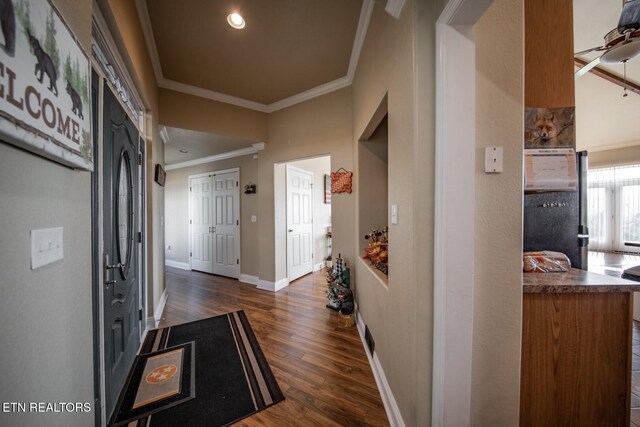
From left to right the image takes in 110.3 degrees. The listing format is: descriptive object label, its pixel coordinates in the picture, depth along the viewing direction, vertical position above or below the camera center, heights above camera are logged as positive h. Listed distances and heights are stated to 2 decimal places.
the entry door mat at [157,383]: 1.45 -1.26
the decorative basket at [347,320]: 2.46 -1.19
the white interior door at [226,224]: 4.12 -0.21
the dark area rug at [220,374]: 1.40 -1.26
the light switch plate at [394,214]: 1.41 -0.01
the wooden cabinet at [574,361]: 1.07 -0.73
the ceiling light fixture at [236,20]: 1.87 +1.67
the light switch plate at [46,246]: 0.66 -0.10
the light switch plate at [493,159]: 0.99 +0.23
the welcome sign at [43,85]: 0.51 +0.36
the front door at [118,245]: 1.41 -0.23
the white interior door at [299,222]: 3.88 -0.18
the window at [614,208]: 5.50 +0.08
